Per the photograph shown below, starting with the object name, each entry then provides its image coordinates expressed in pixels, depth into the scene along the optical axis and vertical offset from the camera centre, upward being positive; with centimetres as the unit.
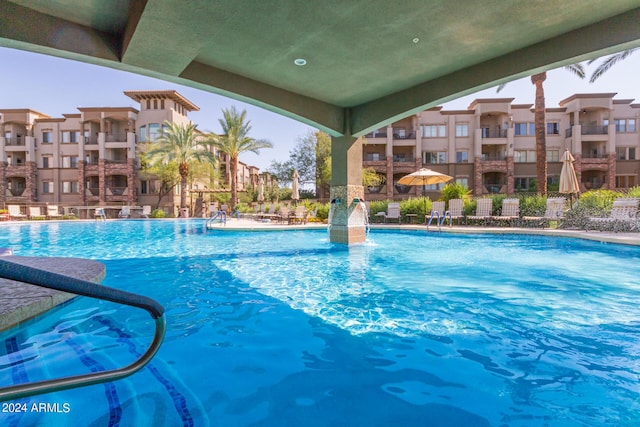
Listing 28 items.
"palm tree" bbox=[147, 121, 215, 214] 2745 +500
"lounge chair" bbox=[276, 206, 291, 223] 1839 -18
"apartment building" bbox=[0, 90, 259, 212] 3297 +597
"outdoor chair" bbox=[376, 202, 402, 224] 1756 -4
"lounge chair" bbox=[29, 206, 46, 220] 2228 -2
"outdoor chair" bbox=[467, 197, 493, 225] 1559 +4
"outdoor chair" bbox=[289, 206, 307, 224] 1794 -23
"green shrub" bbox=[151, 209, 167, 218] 2822 -15
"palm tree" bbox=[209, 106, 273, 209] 2622 +560
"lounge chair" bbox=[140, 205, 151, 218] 2818 +2
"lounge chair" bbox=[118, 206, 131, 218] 2758 +3
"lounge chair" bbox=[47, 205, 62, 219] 2354 +5
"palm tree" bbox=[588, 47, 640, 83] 1910 +849
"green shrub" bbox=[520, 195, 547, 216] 1500 +24
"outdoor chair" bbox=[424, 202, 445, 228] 1594 -4
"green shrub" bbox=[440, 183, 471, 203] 1766 +94
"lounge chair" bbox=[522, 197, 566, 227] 1366 +2
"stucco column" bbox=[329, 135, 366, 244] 1048 +69
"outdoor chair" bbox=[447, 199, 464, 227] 1577 +9
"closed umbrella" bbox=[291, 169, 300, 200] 2064 +137
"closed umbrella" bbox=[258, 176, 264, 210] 2502 +129
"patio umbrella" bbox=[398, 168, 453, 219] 1661 +163
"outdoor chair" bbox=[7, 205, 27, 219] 2153 +5
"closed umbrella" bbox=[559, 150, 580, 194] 1422 +131
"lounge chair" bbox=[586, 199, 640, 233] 1176 -23
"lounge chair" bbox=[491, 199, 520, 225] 1501 +3
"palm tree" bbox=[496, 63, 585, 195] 1834 +432
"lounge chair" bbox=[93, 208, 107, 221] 2485 -18
